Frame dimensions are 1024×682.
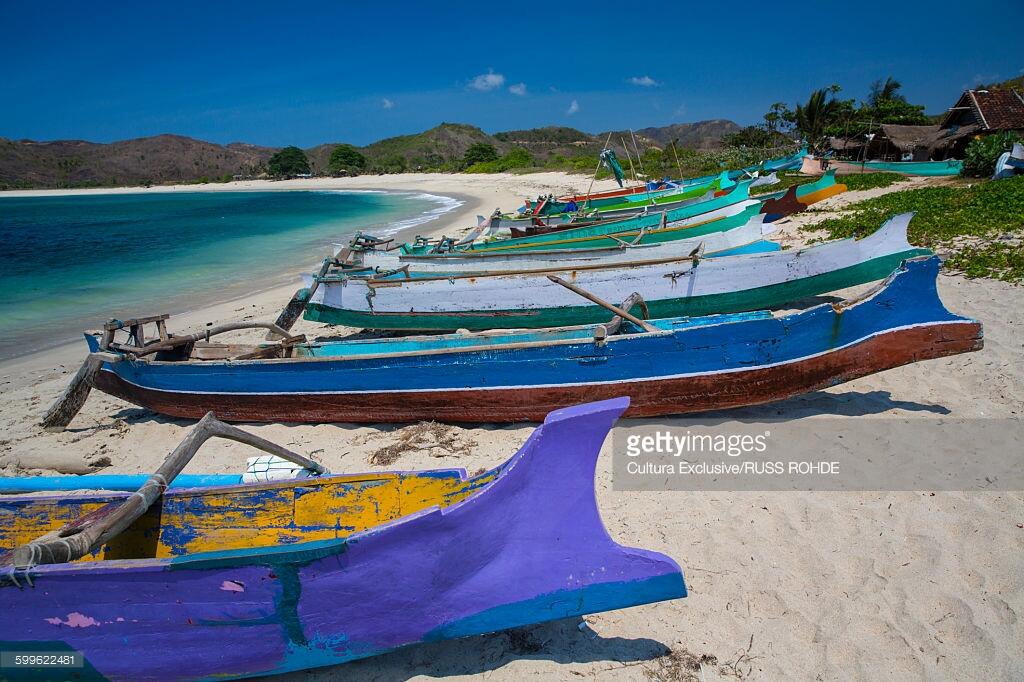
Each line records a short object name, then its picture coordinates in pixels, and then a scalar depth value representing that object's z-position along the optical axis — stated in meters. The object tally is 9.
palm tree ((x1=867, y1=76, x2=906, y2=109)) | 39.62
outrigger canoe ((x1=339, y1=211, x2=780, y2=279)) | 8.00
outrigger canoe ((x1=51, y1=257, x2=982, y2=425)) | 4.06
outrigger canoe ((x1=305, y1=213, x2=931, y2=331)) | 6.30
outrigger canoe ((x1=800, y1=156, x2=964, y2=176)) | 18.33
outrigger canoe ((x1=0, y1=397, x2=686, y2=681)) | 2.14
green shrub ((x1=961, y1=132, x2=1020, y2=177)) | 13.45
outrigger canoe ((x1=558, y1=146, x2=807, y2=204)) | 17.45
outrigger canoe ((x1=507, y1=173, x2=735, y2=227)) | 12.86
